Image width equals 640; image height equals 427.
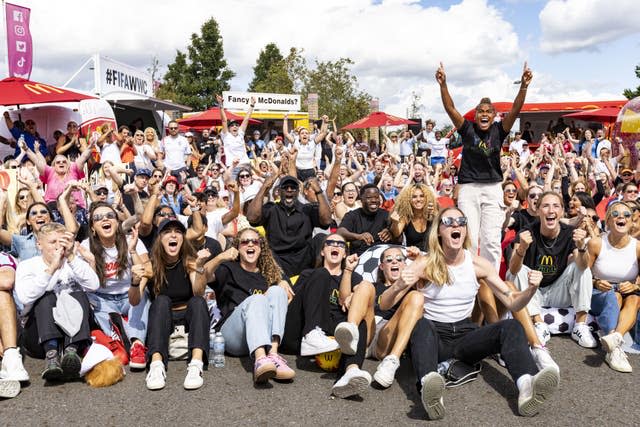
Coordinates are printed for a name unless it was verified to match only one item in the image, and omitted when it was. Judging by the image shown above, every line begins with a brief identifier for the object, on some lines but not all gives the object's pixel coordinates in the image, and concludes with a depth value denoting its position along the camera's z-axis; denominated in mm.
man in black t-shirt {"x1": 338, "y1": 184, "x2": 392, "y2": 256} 6266
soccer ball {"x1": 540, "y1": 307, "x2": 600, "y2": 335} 5461
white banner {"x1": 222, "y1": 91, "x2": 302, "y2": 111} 27500
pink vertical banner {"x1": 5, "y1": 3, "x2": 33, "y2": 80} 14773
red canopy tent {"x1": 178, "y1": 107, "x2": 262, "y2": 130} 19750
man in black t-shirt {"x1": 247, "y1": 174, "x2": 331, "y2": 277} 6289
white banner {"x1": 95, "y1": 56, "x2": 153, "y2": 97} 16125
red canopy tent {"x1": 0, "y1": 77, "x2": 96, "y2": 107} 10242
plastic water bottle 4738
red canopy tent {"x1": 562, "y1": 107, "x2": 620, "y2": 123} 18420
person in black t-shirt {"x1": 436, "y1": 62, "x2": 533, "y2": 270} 5625
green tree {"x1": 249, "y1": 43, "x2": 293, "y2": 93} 37156
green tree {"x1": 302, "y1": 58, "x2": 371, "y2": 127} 36375
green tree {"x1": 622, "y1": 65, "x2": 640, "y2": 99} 36797
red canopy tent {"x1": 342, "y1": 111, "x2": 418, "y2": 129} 18797
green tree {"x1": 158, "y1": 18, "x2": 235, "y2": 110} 42531
